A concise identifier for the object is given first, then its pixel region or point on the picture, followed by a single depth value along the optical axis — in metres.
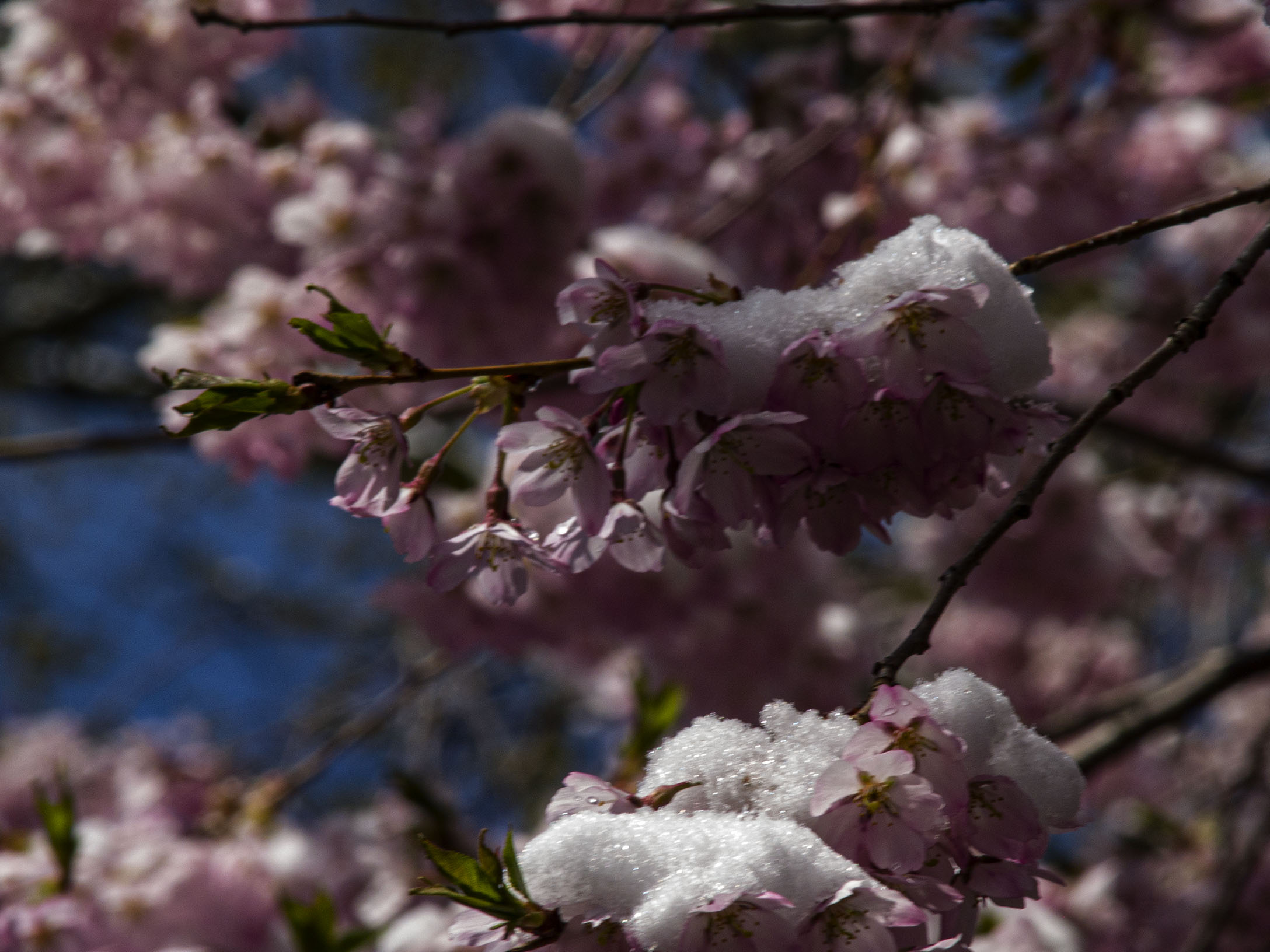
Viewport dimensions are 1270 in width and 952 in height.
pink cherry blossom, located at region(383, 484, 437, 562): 0.91
